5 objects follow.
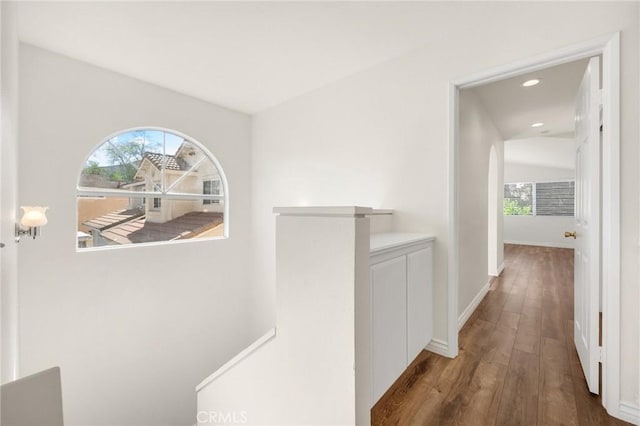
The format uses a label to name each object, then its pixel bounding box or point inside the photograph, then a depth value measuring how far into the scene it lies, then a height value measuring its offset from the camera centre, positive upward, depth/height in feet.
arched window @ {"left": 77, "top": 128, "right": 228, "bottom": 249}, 9.20 +0.82
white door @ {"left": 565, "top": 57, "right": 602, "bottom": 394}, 5.00 -0.27
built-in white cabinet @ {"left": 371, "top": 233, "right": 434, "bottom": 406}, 4.38 -1.72
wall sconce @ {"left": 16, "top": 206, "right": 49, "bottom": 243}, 5.91 -0.15
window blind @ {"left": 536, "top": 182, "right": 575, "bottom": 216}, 22.94 +1.27
